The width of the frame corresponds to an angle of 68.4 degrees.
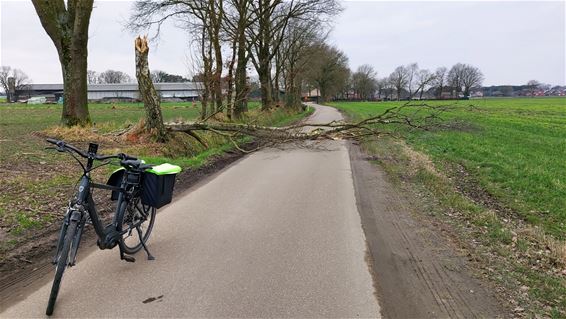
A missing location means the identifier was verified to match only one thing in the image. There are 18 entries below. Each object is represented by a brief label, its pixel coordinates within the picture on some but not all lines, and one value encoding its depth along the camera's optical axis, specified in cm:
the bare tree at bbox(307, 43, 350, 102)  5650
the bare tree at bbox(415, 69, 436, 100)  11958
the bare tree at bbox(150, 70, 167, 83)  11619
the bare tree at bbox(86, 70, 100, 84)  12884
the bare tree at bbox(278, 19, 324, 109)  4042
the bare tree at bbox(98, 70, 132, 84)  13300
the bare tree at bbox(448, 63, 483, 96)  12150
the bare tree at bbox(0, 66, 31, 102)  10458
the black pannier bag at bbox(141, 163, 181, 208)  476
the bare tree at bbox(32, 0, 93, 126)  1527
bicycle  374
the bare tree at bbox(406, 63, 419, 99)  12417
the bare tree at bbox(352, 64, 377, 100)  11169
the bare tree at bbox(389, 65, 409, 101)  12224
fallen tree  1127
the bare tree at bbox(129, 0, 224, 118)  1869
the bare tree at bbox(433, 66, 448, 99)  11762
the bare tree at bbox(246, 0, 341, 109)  2928
